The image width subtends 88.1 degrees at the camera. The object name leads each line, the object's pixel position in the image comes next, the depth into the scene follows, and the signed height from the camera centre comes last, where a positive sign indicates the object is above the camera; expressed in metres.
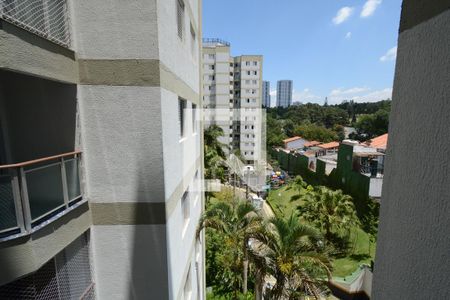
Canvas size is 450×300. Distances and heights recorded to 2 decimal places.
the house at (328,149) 49.14 -6.47
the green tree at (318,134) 75.00 -4.74
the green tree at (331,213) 17.00 -7.00
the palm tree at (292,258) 6.07 -3.72
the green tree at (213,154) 18.05 -2.75
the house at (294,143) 65.56 -6.60
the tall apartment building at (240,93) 48.72 +5.95
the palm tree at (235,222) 7.88 -3.60
